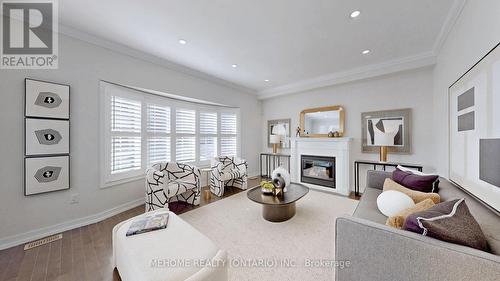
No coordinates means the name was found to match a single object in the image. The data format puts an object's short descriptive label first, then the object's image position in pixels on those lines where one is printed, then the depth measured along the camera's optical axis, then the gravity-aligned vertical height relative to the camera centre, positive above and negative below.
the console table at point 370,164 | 3.23 -0.48
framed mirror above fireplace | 4.16 +0.50
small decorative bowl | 2.76 -0.82
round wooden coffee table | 2.47 -0.88
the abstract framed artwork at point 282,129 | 5.17 +0.34
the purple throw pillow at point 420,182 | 1.86 -0.46
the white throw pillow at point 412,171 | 2.11 -0.40
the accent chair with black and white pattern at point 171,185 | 2.74 -0.77
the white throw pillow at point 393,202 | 1.53 -0.57
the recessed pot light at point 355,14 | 2.06 +1.53
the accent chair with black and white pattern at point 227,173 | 3.79 -0.76
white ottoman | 1.10 -0.83
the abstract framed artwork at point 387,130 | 3.32 +0.22
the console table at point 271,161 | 5.26 -0.66
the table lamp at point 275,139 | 5.00 +0.04
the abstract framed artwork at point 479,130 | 1.29 +0.09
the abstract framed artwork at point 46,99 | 2.14 +0.53
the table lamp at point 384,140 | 3.21 +0.01
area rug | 1.68 -1.24
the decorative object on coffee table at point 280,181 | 2.74 -0.67
